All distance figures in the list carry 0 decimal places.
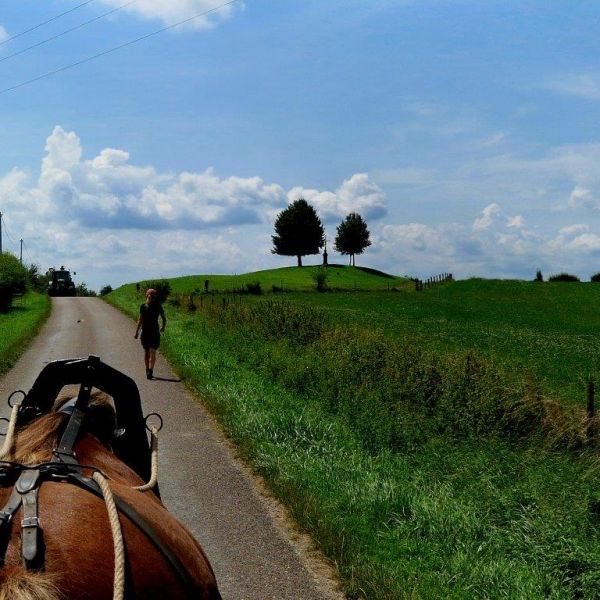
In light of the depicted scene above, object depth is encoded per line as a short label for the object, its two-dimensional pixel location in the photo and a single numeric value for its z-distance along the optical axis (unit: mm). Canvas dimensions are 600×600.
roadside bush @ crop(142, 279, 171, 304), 42781
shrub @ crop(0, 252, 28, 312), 40156
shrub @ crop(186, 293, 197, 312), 34338
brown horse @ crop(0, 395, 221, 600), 2008
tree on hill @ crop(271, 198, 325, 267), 114750
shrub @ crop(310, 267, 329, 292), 68750
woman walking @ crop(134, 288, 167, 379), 15945
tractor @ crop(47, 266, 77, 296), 61625
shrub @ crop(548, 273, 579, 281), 88438
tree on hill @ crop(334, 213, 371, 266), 123562
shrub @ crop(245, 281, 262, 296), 60062
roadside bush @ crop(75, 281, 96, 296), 90538
